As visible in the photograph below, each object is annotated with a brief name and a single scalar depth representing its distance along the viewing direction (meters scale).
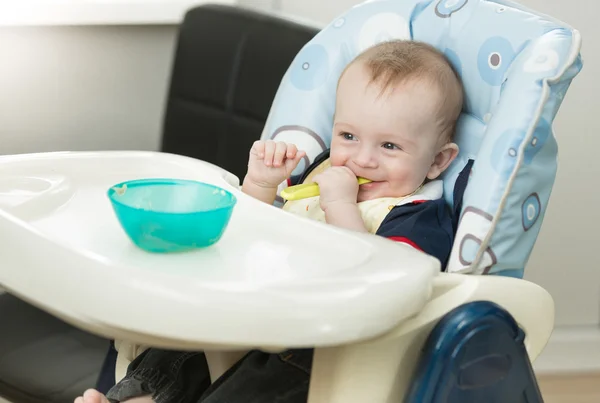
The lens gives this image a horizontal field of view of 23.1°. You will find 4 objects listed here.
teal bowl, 1.34
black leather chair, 1.84
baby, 1.58
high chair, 1.26
